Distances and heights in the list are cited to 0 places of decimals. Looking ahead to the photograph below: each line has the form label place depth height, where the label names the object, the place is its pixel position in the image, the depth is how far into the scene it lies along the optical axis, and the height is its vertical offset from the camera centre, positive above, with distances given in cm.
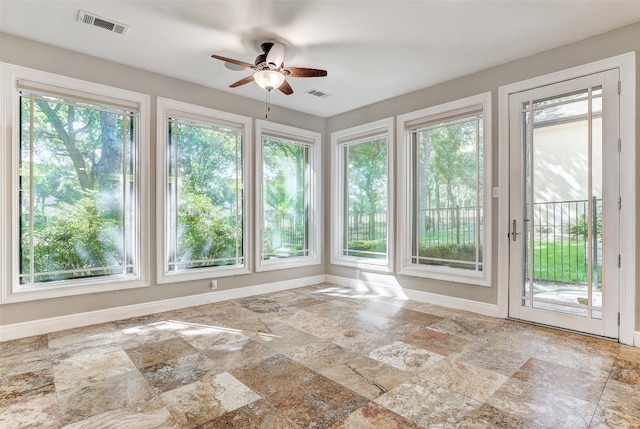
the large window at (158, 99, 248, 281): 427 +32
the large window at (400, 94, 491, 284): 413 +31
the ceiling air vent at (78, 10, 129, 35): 291 +173
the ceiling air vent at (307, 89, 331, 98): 473 +173
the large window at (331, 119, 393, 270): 525 +31
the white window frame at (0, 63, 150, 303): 321 +33
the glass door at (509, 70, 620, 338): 319 +10
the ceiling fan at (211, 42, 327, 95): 322 +139
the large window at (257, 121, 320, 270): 523 +32
